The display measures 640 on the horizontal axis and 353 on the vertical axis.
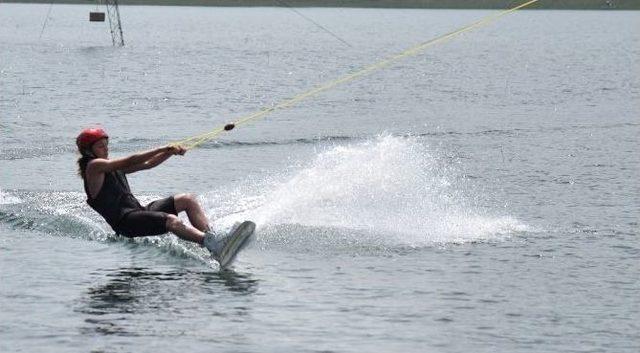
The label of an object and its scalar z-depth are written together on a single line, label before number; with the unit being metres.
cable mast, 71.63
